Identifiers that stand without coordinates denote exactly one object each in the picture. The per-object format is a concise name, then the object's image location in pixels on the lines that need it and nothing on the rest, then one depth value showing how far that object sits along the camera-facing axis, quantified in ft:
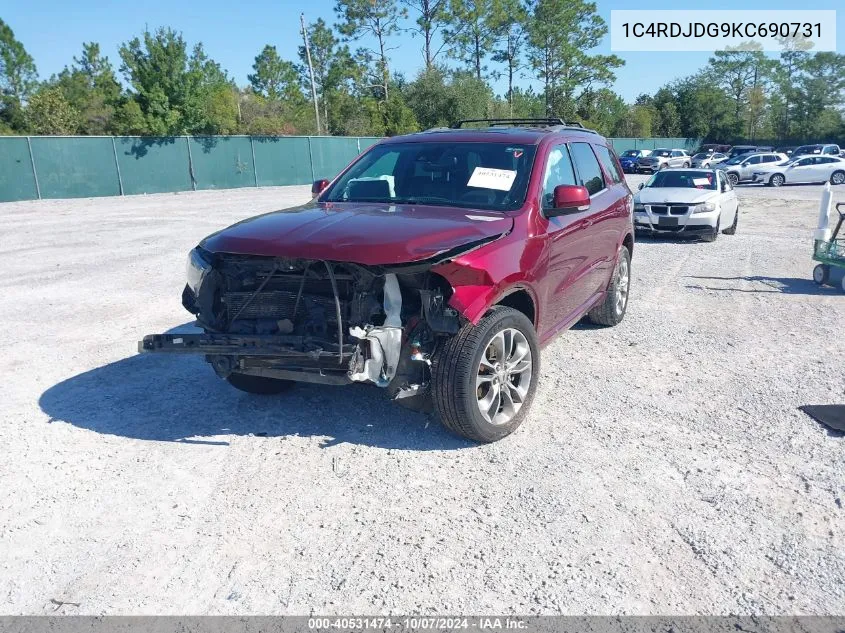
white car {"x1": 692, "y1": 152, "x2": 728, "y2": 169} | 135.59
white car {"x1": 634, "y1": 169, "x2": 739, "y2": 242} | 43.93
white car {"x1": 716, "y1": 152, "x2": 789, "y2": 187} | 108.58
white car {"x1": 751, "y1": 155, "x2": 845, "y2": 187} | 107.24
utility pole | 149.59
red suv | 12.62
